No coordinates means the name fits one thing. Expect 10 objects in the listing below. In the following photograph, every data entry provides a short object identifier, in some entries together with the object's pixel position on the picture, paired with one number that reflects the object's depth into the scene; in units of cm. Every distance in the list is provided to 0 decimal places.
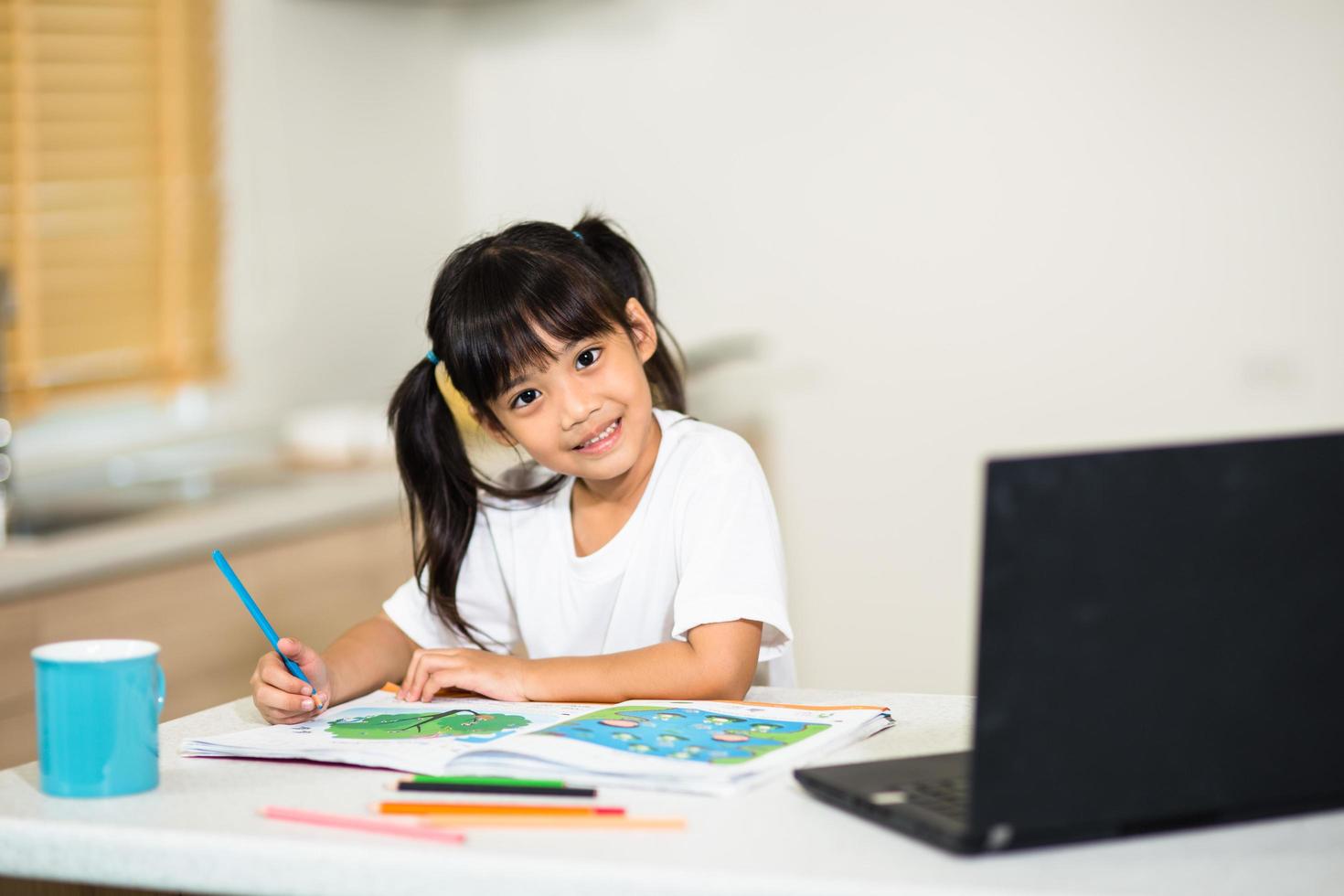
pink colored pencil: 159
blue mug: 168
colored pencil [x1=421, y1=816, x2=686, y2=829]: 160
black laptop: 149
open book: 169
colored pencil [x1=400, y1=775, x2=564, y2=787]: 166
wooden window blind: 326
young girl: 198
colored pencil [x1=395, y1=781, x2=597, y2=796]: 164
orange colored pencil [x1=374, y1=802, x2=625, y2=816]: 162
